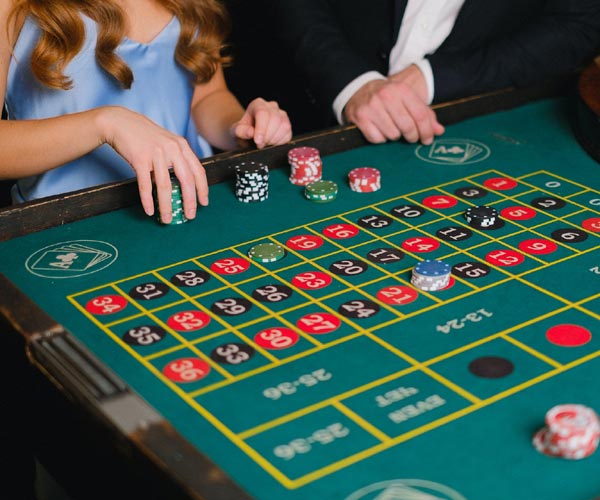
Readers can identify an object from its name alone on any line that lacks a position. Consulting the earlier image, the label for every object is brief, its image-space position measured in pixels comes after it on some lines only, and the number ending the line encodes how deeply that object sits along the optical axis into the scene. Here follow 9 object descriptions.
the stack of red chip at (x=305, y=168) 2.10
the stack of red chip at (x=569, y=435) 1.12
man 2.67
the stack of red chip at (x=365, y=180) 2.04
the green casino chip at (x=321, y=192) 2.00
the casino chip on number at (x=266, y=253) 1.72
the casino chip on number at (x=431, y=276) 1.59
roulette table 1.15
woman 1.89
